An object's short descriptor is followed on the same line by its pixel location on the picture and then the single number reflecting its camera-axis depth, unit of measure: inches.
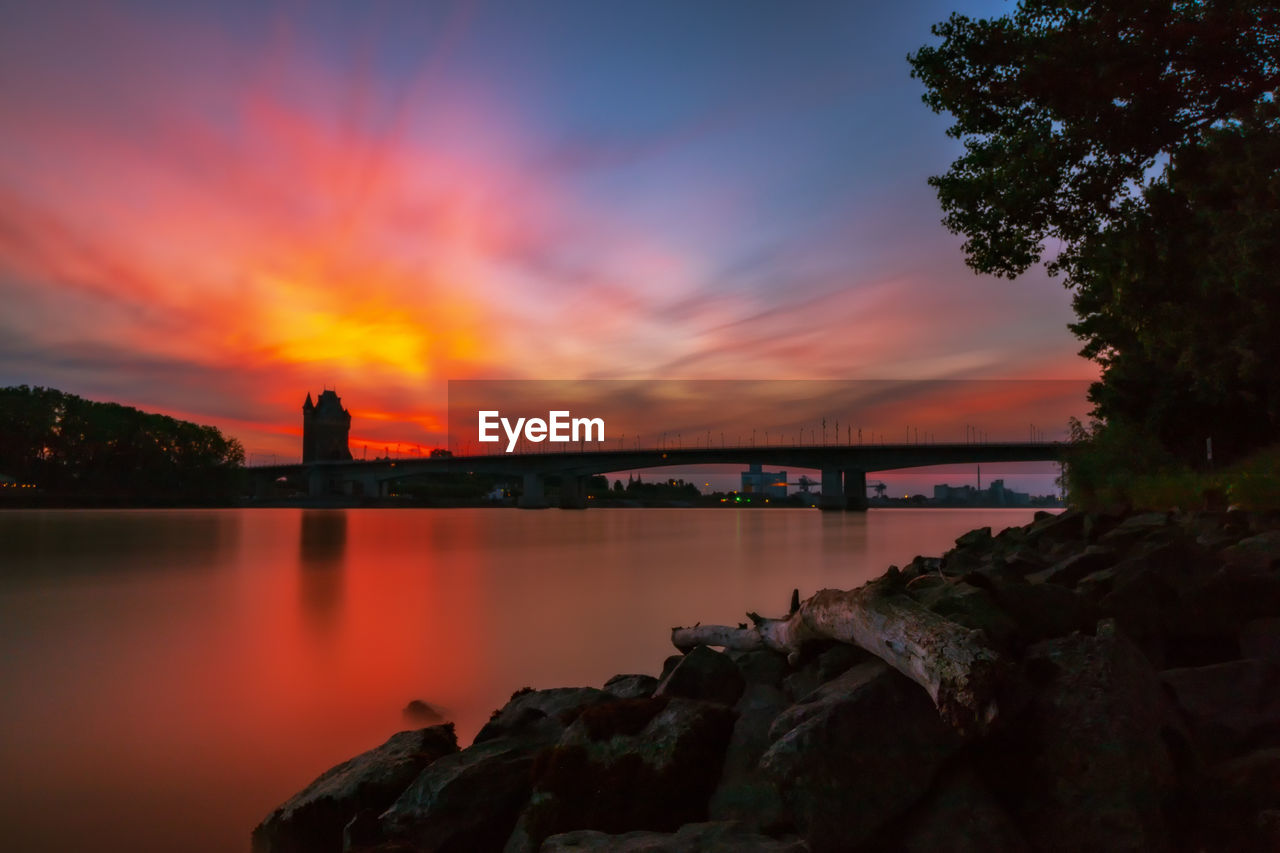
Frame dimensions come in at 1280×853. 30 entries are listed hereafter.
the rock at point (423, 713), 408.5
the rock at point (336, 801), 240.4
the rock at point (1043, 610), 228.5
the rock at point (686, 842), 167.3
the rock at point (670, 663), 344.4
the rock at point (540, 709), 294.5
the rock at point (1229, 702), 200.1
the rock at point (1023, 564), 495.5
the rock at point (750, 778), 198.1
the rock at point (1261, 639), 250.1
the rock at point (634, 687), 311.4
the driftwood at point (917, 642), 182.1
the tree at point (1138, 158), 521.0
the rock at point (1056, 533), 764.0
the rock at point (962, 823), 164.1
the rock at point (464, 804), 218.8
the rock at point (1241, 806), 164.2
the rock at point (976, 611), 219.3
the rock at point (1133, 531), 559.1
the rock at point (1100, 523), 692.7
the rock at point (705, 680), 275.6
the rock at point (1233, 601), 278.2
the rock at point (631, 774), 211.5
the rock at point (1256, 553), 342.6
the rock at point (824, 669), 257.0
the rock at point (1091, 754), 166.6
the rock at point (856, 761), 172.6
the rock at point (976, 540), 900.0
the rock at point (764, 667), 295.6
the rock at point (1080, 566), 415.8
